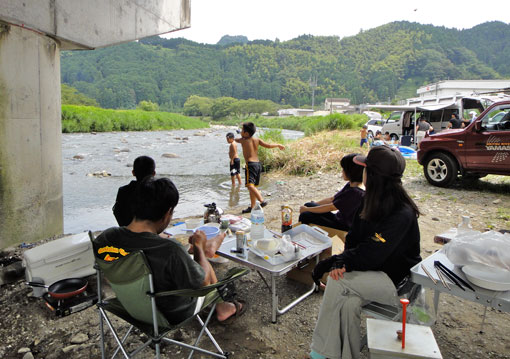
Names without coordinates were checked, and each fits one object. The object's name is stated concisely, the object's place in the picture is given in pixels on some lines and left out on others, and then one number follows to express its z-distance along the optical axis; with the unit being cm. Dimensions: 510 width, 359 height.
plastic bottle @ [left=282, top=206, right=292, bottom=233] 349
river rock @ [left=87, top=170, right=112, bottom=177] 1130
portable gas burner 283
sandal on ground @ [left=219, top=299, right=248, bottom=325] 279
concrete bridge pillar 409
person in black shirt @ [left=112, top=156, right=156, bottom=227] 338
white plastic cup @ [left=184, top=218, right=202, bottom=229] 375
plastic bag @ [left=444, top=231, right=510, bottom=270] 186
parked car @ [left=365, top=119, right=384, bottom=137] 1854
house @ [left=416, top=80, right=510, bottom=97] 5400
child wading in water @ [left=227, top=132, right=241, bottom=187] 845
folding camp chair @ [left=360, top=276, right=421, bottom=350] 208
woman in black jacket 209
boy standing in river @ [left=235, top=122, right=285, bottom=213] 664
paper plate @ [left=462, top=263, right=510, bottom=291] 176
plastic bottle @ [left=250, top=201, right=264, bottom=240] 313
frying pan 291
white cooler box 307
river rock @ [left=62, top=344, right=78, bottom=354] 245
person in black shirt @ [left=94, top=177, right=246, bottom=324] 185
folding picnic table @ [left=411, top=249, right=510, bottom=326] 174
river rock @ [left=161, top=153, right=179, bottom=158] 1612
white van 1448
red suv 679
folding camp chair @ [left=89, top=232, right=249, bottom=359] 176
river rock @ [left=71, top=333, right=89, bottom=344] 255
